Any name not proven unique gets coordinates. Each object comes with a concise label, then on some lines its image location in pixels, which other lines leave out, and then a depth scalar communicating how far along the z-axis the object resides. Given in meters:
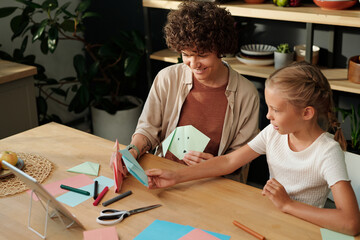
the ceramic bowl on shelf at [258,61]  2.91
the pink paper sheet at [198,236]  1.28
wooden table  1.32
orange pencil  1.27
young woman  1.84
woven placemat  1.55
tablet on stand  1.22
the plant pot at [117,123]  3.50
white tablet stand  1.31
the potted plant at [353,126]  2.63
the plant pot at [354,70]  2.50
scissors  1.36
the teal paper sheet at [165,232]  1.29
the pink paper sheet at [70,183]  1.55
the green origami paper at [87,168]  1.65
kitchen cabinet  2.72
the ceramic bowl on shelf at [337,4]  2.45
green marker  1.52
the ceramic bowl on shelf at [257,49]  2.90
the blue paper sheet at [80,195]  1.49
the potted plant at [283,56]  2.80
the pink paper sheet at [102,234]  1.29
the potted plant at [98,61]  3.10
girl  1.33
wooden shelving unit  2.40
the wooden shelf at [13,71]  2.67
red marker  1.46
